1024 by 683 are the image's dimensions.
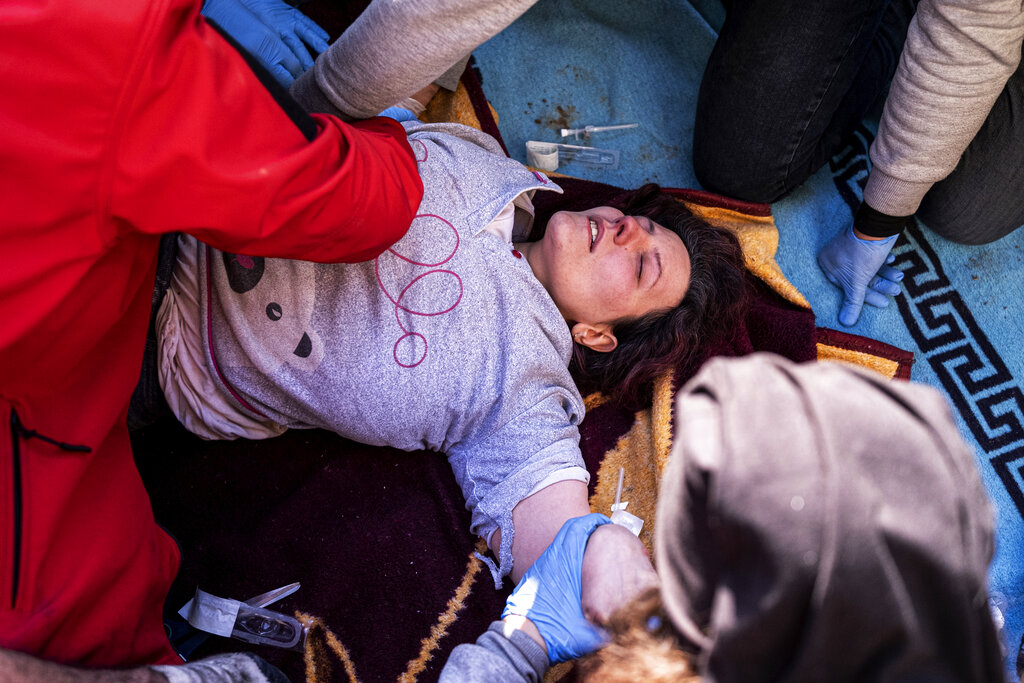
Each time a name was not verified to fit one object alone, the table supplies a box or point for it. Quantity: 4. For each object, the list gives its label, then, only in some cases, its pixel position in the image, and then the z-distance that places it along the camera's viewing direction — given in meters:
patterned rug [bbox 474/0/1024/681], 1.94
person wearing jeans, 1.55
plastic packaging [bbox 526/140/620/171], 2.21
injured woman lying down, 1.45
